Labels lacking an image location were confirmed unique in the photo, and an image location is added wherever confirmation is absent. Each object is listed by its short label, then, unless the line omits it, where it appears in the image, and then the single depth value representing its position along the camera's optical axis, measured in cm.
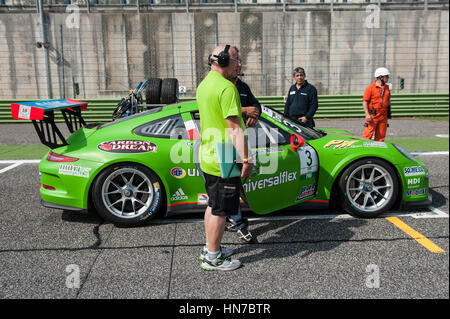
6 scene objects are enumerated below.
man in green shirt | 301
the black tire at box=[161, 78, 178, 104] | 680
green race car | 416
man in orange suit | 693
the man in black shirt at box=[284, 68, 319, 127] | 678
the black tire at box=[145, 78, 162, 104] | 679
